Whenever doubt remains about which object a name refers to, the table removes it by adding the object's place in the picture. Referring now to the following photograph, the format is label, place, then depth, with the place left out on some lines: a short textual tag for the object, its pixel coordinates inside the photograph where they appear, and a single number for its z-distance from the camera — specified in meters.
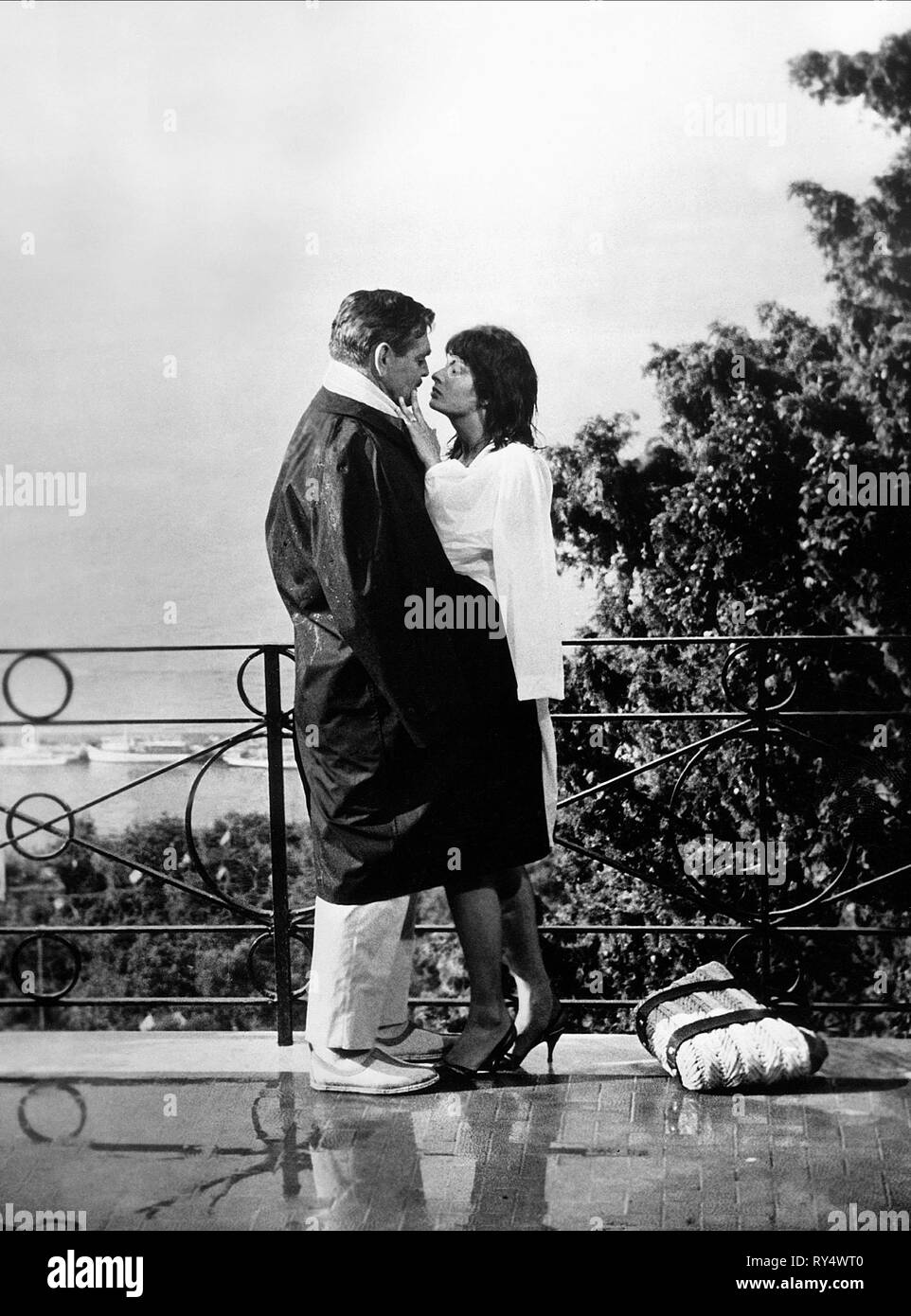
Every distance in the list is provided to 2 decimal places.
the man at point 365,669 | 3.84
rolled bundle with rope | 3.93
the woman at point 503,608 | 3.98
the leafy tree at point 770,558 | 6.39
